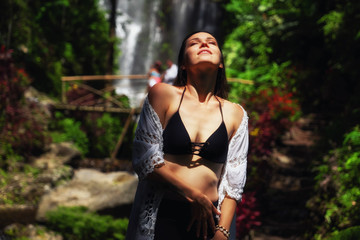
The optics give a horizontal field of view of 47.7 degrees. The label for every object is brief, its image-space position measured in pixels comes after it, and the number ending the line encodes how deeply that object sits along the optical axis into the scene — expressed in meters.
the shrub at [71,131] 13.56
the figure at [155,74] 10.11
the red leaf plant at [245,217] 6.01
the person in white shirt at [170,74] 9.42
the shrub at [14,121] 10.45
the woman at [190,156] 2.09
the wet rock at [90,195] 6.97
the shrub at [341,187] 4.86
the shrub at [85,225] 5.95
